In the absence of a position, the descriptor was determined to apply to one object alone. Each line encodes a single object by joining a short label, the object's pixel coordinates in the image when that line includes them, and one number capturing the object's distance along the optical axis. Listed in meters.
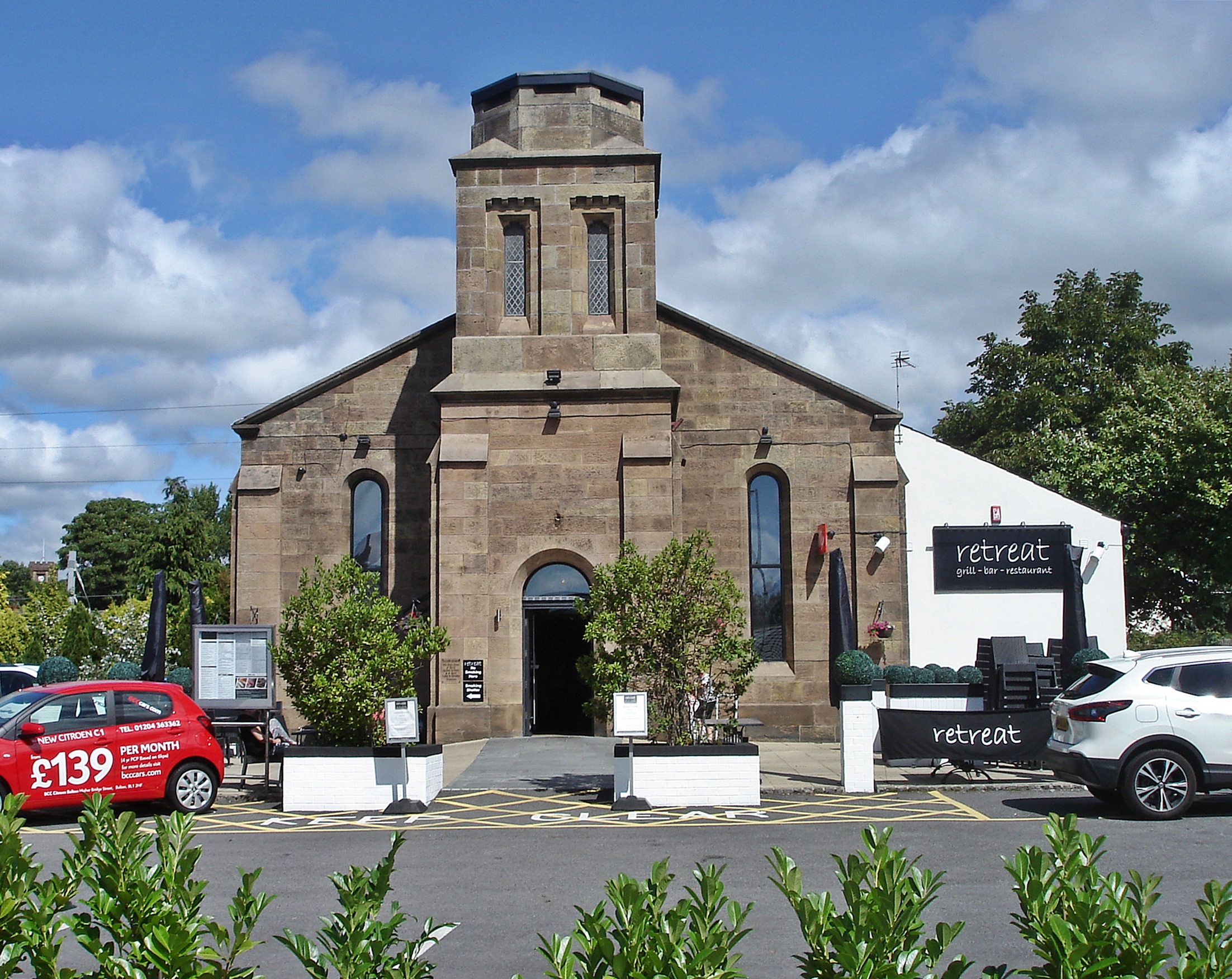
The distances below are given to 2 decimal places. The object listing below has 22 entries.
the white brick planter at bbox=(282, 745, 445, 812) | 13.38
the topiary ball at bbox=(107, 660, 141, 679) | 20.36
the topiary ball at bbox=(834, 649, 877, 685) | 17.94
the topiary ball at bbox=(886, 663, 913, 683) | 19.92
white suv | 11.65
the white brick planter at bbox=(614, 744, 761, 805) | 13.38
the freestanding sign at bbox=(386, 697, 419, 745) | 13.06
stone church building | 20.64
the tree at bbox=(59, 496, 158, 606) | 73.81
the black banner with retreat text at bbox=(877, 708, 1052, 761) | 14.64
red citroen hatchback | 12.18
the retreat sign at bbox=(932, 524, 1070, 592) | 23.56
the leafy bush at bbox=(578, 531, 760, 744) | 13.96
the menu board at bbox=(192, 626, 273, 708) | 15.48
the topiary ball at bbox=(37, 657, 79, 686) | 20.05
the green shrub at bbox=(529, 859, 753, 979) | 3.49
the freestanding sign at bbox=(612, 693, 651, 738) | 13.09
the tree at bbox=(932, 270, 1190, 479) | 39.06
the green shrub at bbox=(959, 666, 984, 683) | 21.00
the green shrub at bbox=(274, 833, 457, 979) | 3.65
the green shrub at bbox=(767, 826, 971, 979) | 3.52
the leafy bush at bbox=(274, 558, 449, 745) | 13.55
